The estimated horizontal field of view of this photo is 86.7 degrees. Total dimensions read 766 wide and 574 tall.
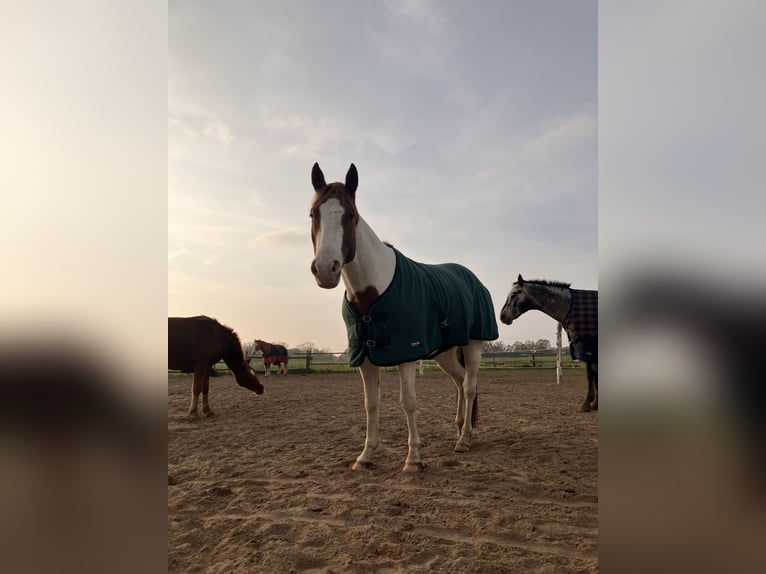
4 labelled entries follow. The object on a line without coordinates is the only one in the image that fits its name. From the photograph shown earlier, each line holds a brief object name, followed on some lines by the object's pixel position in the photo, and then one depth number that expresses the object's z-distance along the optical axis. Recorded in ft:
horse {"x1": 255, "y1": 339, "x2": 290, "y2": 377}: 63.82
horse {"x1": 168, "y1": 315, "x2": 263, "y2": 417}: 23.13
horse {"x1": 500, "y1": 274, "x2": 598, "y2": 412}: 21.74
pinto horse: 10.18
